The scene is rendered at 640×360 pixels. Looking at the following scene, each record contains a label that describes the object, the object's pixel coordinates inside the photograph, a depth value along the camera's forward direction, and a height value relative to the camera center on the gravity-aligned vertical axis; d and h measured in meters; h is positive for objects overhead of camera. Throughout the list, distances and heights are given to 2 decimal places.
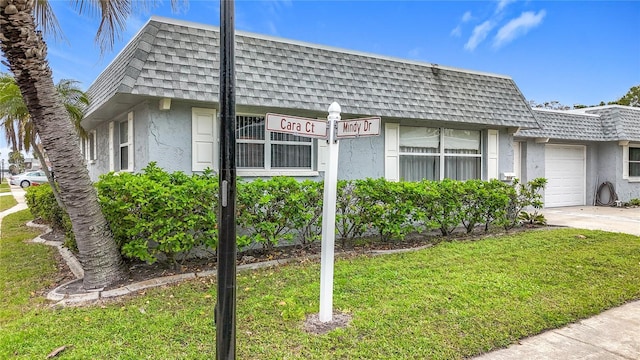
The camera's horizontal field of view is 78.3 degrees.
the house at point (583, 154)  13.26 +0.93
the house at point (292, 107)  6.25 +1.33
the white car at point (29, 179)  28.61 -0.02
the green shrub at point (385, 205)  6.89 -0.47
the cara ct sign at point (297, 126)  3.60 +0.50
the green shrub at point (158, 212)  5.04 -0.45
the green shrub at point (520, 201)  8.69 -0.48
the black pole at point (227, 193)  2.85 -0.10
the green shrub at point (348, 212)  6.82 -0.58
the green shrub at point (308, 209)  6.26 -0.49
